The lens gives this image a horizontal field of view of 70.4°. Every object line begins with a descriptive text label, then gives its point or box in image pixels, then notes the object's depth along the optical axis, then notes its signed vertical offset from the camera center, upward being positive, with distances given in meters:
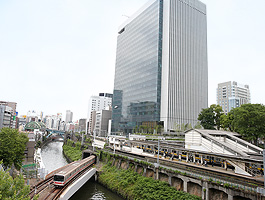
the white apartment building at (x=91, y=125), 183.38 -0.41
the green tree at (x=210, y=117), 72.81 +4.92
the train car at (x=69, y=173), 32.59 -9.50
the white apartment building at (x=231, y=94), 160.60 +32.73
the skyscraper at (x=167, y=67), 94.62 +33.22
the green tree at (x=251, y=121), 48.25 +2.76
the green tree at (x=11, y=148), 39.31 -5.65
